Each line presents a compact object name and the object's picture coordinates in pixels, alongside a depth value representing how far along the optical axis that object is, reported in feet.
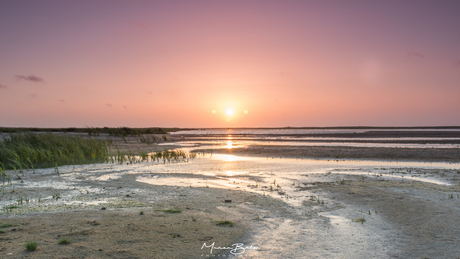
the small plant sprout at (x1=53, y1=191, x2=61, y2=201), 33.19
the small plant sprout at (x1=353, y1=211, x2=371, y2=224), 25.51
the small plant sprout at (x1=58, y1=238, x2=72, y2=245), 19.44
